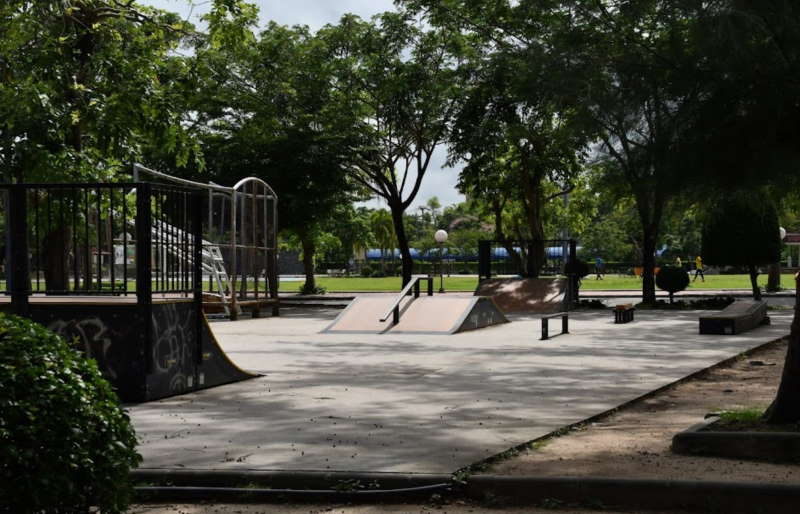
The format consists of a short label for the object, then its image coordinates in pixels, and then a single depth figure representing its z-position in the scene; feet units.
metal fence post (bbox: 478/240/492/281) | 101.86
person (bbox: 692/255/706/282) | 200.68
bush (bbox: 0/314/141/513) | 13.48
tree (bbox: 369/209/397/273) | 294.87
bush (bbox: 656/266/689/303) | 104.32
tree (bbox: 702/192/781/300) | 95.66
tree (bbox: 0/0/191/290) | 59.11
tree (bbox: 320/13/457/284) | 97.55
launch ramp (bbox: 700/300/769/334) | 62.08
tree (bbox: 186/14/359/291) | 96.68
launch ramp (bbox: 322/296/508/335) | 65.21
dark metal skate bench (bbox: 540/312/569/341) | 63.16
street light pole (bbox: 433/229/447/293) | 156.46
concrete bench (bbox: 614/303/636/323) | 73.61
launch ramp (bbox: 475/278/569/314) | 92.02
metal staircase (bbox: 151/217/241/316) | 79.39
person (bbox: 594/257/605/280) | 217.46
